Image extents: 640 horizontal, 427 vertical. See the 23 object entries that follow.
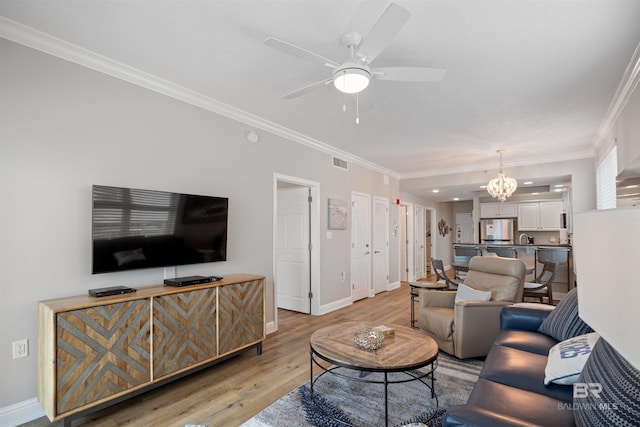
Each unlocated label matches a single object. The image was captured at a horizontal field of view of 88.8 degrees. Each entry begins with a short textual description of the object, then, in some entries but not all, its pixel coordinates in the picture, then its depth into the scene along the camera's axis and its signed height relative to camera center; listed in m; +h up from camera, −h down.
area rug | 2.28 -1.36
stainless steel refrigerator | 8.75 -0.17
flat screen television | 2.55 -0.03
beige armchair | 3.22 -0.89
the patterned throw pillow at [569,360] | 1.69 -0.74
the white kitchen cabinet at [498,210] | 8.71 +0.39
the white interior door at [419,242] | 8.88 -0.49
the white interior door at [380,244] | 6.64 -0.41
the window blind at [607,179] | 3.96 +0.62
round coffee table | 2.10 -0.90
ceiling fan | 1.77 +1.04
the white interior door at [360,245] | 5.92 -0.39
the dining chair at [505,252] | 6.06 -0.51
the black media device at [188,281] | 2.86 -0.50
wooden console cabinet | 2.09 -0.87
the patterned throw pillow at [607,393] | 1.07 -0.62
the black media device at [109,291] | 2.39 -0.50
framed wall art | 5.27 +0.18
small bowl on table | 2.34 -0.84
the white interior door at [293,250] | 5.13 -0.41
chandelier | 5.48 +0.65
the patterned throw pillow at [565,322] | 2.22 -0.70
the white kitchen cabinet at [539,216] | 8.15 +0.23
